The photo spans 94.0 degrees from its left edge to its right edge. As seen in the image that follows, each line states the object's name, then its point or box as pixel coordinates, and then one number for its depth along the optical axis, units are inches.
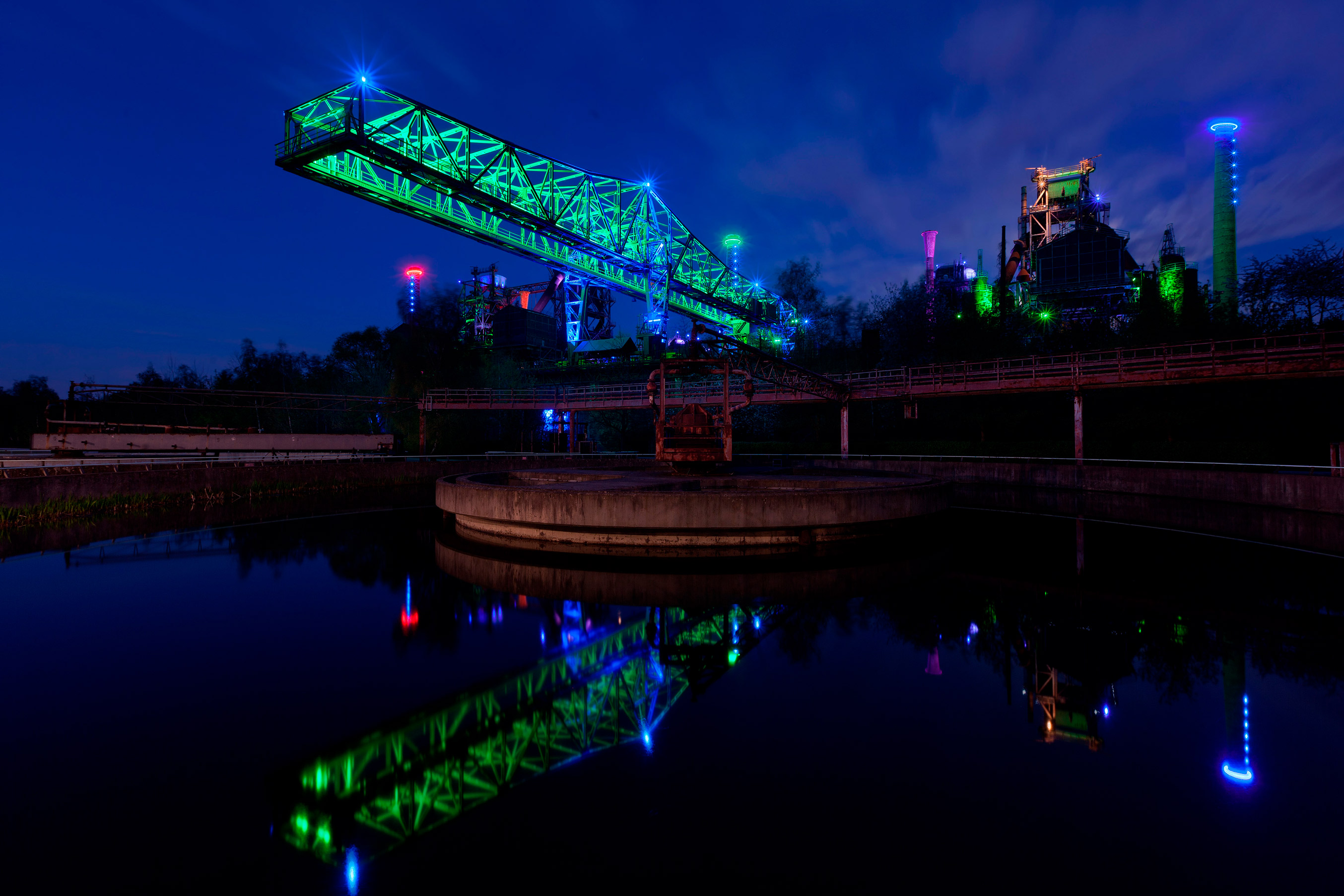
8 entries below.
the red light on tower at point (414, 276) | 5633.4
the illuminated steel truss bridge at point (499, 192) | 1270.9
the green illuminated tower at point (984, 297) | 2682.1
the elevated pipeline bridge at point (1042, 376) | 921.5
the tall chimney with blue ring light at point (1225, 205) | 2463.1
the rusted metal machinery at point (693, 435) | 767.7
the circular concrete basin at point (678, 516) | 482.6
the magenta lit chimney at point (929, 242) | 3484.3
